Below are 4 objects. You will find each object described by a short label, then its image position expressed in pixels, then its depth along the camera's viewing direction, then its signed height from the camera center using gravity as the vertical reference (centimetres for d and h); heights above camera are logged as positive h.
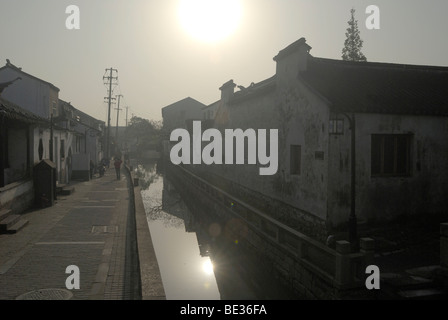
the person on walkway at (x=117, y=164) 3034 -55
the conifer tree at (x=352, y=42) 4362 +1429
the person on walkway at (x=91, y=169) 3109 -101
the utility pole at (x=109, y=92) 4441 +882
